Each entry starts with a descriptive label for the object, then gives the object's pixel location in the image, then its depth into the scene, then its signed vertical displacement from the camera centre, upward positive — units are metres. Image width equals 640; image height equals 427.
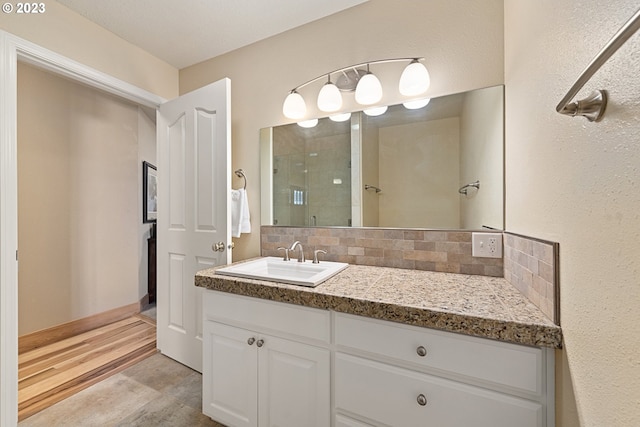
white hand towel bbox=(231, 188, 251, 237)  1.95 -0.01
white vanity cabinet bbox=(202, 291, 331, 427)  1.07 -0.68
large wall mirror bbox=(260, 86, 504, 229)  1.34 +0.26
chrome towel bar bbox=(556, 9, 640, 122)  0.38 +0.23
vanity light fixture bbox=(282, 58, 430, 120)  1.41 +0.74
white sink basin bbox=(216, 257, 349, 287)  1.22 -0.31
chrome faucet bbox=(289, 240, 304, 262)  1.60 -0.25
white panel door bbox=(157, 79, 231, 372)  1.78 +0.05
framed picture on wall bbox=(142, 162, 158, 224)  3.23 +0.25
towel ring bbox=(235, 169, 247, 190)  2.05 +0.30
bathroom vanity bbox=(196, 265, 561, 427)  0.78 -0.51
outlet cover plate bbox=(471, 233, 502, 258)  1.29 -0.17
